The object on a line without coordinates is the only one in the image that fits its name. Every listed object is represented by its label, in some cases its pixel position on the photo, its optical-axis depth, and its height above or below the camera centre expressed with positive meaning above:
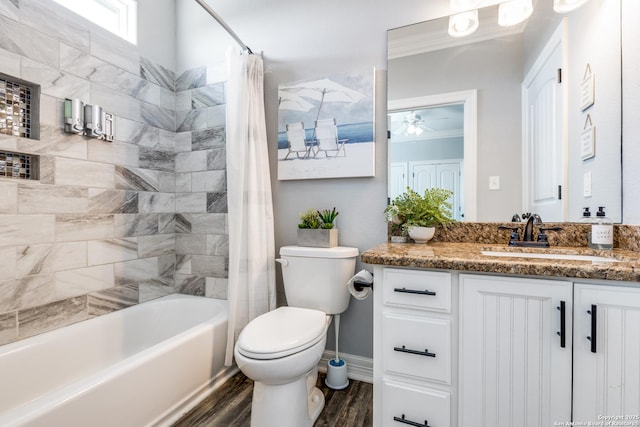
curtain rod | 1.74 +1.15
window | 1.96 +1.34
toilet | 1.27 -0.57
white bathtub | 1.12 -0.75
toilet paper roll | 1.50 -0.35
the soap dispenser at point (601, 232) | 1.28 -0.09
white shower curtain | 1.85 +0.03
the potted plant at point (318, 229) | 1.80 -0.11
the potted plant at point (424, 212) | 1.62 +0.00
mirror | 1.36 +0.52
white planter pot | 1.60 -0.12
